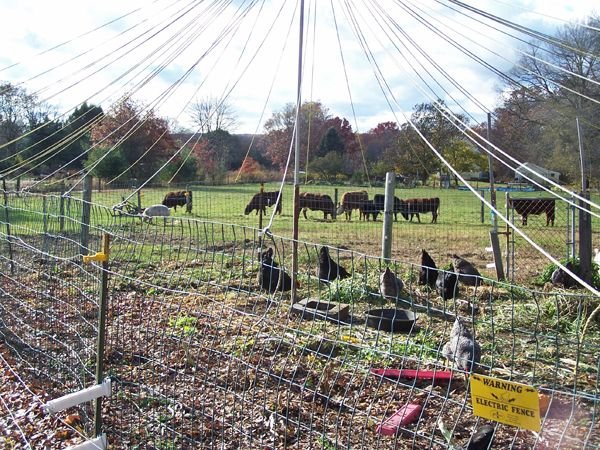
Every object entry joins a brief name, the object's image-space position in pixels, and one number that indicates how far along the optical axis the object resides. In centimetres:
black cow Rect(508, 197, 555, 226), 1617
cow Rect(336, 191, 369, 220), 1905
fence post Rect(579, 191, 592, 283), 702
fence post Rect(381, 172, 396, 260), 912
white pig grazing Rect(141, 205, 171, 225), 1535
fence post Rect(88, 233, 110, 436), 288
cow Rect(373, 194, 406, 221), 1896
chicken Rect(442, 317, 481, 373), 347
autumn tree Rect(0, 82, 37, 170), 2896
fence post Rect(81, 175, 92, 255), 527
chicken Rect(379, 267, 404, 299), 628
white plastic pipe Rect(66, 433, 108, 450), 281
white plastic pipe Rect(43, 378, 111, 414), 273
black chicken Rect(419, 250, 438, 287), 732
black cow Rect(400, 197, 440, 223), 1891
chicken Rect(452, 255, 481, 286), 751
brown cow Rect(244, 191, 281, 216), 1982
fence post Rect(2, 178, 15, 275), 627
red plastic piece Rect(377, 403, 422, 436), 325
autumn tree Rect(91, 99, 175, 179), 2763
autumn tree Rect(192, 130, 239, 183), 3481
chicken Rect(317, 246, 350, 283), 740
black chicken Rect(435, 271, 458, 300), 652
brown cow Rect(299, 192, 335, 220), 2002
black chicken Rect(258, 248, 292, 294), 650
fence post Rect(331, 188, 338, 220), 1906
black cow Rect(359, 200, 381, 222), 1777
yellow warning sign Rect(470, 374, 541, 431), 182
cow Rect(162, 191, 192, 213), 2067
